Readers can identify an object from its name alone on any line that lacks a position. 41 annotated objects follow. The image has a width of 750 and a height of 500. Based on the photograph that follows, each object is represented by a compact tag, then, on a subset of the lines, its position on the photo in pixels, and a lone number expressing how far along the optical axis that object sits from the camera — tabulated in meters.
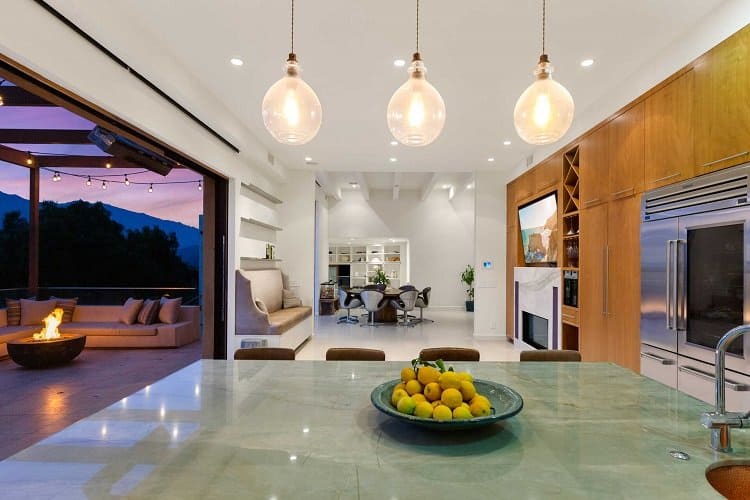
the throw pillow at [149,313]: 6.63
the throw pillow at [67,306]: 6.62
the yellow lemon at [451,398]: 1.26
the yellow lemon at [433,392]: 1.33
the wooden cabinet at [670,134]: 2.90
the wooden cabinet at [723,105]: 2.44
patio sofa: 6.27
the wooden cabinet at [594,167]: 4.10
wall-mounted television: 5.54
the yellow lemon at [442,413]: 1.22
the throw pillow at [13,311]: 6.20
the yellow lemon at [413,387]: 1.38
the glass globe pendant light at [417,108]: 2.08
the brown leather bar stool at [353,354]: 2.51
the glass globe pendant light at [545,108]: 2.08
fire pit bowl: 4.88
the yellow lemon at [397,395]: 1.35
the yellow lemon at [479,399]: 1.30
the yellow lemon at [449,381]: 1.34
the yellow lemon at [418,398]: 1.31
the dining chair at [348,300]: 9.35
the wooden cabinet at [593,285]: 4.08
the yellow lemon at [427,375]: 1.40
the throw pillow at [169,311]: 6.64
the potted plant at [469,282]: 12.01
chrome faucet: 1.14
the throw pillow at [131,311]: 6.63
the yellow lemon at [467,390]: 1.32
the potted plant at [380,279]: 10.34
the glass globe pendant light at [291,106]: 2.05
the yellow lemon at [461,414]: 1.22
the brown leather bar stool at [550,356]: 2.50
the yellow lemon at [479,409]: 1.26
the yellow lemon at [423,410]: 1.24
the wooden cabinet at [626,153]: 3.52
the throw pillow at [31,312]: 6.25
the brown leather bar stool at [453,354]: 2.57
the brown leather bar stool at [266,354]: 2.49
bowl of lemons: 1.22
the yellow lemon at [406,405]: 1.28
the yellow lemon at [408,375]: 1.45
